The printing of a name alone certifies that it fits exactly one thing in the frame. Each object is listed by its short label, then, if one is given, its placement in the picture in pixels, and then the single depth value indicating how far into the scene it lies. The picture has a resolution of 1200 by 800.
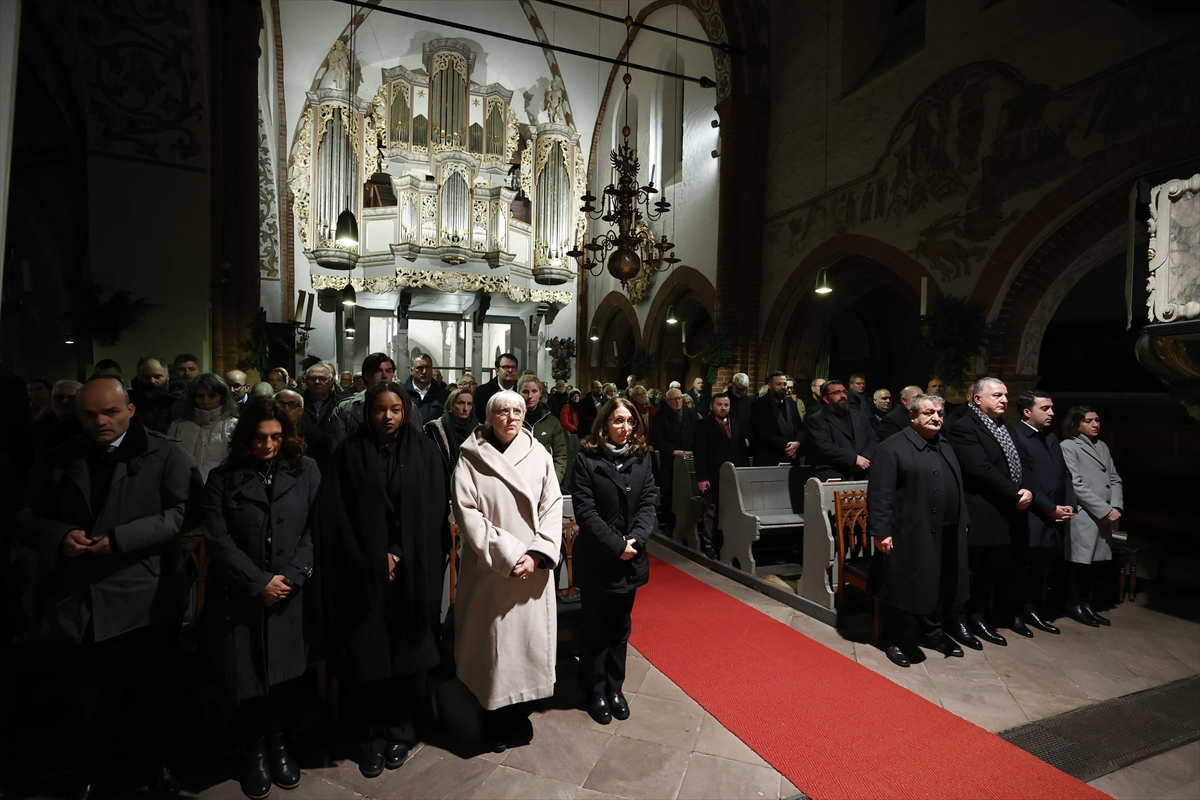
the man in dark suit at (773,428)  6.01
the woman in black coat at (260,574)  2.21
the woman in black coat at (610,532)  2.84
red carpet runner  2.52
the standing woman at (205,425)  3.72
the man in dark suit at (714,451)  5.70
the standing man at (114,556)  2.15
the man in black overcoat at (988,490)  3.83
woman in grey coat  4.23
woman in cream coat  2.55
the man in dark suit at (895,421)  5.87
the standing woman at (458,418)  4.33
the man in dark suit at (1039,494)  3.93
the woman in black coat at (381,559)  2.37
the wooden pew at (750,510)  5.09
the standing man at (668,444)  6.76
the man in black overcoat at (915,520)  3.50
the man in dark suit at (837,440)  4.96
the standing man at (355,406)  3.93
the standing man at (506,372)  4.93
